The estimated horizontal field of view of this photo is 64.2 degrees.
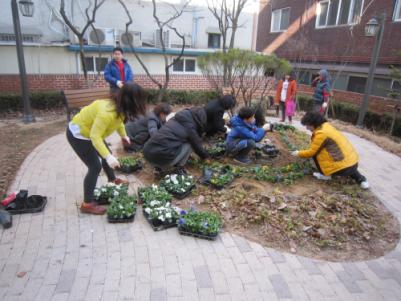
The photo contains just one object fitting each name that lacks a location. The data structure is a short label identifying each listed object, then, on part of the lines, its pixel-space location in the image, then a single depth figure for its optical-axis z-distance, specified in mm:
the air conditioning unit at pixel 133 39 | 14441
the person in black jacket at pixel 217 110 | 5055
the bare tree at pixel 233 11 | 12188
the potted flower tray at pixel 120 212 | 3328
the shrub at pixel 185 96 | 11078
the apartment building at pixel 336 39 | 10750
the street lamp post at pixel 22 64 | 7398
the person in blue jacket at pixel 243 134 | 4698
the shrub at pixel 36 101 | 9023
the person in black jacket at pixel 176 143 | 4148
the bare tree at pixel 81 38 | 9395
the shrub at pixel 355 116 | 9297
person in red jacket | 8211
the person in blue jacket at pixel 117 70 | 6180
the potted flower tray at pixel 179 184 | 3850
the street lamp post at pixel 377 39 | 8195
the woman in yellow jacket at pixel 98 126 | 2963
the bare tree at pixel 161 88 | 10542
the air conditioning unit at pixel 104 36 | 13316
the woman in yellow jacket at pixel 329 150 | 4250
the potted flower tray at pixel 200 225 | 3125
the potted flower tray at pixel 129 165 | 4582
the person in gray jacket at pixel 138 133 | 5352
